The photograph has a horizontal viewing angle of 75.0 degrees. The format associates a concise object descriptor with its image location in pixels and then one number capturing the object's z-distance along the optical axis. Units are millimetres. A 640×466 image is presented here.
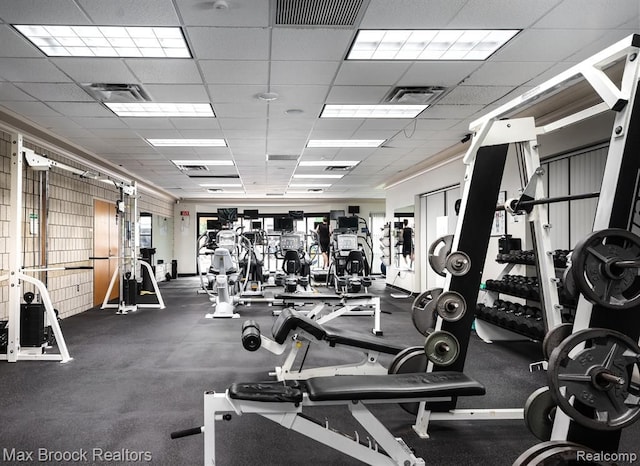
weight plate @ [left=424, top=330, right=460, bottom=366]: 2463
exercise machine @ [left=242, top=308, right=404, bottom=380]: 2922
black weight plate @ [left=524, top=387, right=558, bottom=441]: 1705
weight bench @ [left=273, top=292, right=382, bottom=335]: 4453
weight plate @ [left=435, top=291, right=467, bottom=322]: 2502
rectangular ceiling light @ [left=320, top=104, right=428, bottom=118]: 4609
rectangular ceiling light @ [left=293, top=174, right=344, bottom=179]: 9326
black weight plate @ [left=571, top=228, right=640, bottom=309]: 1402
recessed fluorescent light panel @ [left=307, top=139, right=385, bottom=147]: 6094
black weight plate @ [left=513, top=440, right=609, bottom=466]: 1431
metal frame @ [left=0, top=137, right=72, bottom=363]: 3912
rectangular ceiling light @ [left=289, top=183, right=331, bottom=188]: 10648
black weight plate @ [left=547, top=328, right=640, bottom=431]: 1426
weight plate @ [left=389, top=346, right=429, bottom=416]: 2617
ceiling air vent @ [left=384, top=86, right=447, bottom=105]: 4070
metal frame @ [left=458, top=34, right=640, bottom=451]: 1521
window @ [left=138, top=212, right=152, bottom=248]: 11562
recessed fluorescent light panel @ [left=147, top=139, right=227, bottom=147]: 5973
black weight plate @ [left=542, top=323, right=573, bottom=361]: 1681
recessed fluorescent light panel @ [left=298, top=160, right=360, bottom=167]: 7645
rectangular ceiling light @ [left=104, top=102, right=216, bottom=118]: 4441
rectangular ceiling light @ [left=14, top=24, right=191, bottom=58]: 2865
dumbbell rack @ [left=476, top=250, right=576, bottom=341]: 3775
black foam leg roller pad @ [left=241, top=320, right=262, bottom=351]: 2834
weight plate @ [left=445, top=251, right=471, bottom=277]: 2539
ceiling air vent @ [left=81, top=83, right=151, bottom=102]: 3900
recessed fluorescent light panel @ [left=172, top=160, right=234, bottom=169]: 7516
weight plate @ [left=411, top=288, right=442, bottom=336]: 2949
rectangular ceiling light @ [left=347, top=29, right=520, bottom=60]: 2979
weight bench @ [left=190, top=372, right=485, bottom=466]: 1847
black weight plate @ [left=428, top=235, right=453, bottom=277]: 2957
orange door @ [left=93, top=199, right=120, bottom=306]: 7434
